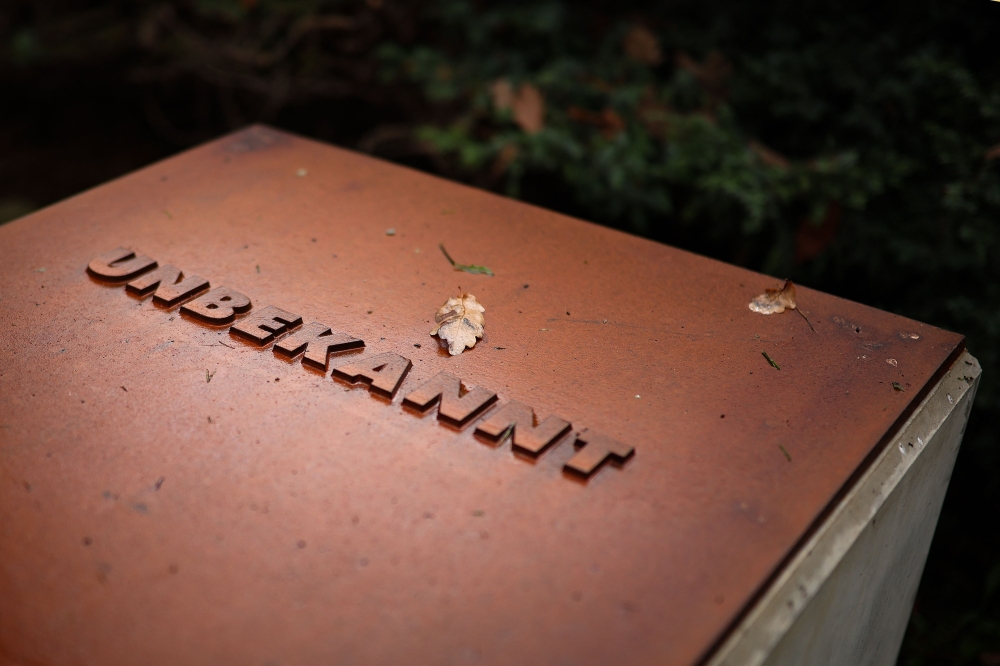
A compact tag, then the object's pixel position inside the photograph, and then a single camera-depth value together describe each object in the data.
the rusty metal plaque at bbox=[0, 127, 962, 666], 0.90
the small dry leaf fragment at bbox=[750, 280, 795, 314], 1.42
